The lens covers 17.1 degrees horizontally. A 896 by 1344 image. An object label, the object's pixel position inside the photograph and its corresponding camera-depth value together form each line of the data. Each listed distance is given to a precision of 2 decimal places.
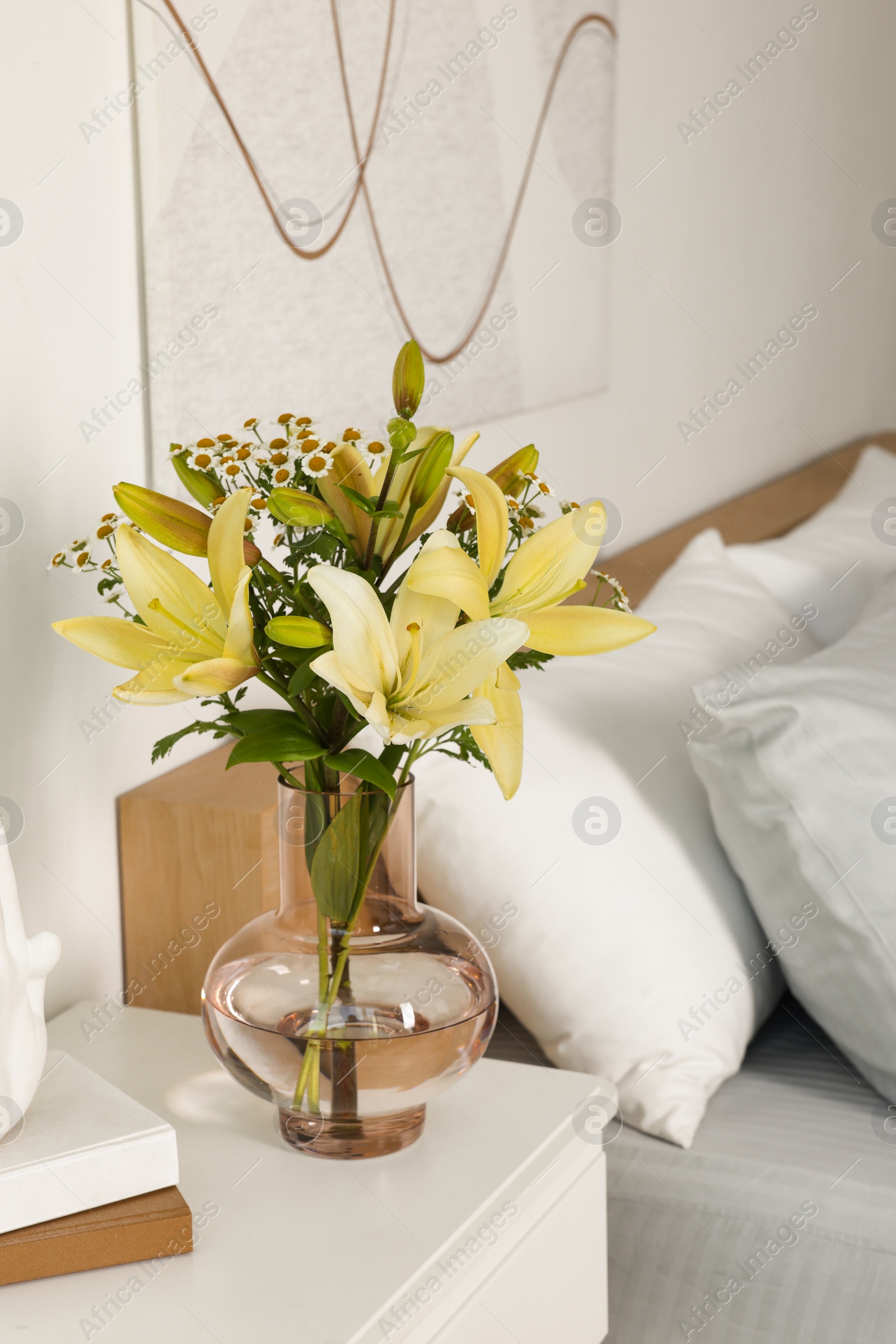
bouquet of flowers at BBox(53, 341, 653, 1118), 1.73
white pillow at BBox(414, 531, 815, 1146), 2.14
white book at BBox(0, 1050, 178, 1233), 1.72
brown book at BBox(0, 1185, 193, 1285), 1.73
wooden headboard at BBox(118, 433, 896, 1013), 2.10
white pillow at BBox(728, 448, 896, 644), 2.92
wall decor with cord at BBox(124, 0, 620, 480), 2.11
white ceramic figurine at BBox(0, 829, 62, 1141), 1.75
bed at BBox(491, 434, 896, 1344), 2.03
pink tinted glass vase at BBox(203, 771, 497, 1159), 1.83
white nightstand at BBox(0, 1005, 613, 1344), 1.72
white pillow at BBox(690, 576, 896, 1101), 2.12
